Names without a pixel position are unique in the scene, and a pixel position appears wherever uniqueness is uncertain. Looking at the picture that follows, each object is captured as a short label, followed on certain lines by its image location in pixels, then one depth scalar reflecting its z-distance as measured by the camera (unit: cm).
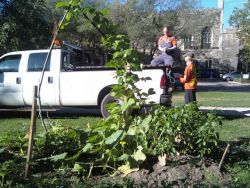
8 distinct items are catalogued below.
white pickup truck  714
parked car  3878
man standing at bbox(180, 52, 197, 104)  717
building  4266
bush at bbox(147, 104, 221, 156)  343
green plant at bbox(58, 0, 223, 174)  335
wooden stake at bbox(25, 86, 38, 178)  313
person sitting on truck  715
